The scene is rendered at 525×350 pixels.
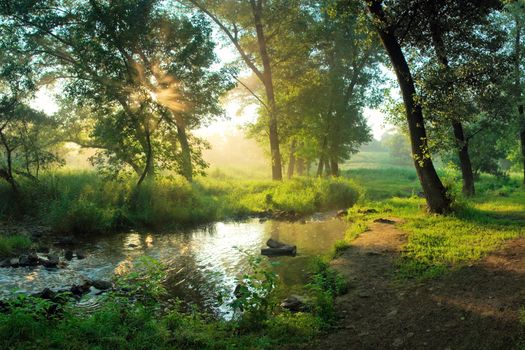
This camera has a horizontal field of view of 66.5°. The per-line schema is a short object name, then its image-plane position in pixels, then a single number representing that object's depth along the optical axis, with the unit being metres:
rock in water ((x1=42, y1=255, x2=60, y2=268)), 11.00
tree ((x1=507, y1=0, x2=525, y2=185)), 25.17
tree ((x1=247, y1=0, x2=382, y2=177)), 33.31
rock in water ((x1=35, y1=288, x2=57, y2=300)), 8.22
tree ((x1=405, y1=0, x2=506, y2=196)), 14.06
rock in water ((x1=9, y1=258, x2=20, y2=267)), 10.76
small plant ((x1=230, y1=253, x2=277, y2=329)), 7.10
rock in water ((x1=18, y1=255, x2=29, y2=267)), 10.86
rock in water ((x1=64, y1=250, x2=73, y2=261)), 12.07
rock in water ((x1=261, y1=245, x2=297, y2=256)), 12.63
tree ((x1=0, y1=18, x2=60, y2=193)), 18.34
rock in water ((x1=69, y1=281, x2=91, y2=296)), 9.00
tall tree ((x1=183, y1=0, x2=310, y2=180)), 30.53
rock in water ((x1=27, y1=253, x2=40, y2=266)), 11.01
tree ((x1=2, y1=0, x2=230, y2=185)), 18.69
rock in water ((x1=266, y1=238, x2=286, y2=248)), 13.06
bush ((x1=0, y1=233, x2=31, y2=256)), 11.93
